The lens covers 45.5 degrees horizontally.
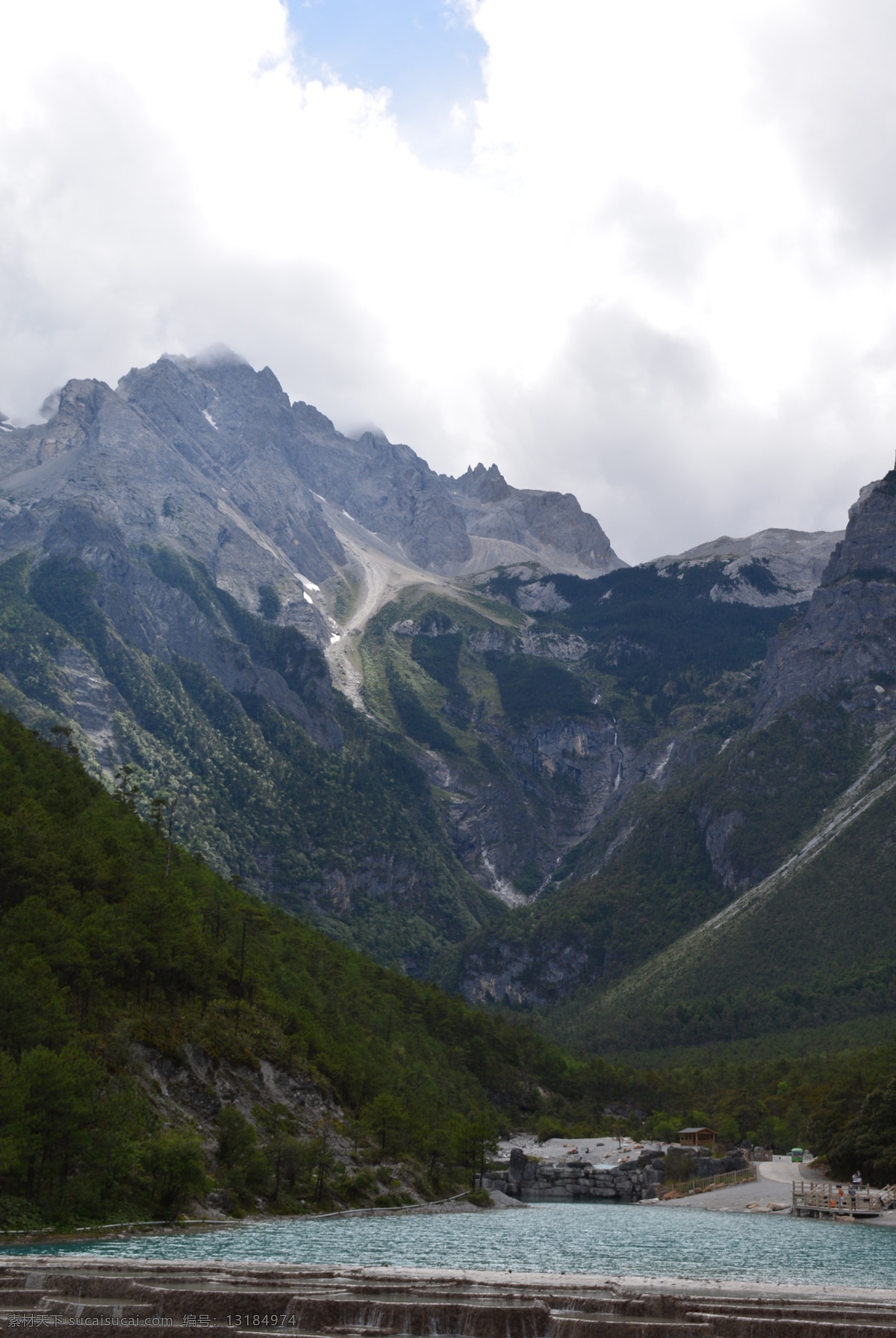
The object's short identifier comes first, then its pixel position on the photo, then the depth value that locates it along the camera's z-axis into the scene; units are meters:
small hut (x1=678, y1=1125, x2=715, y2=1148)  180.38
